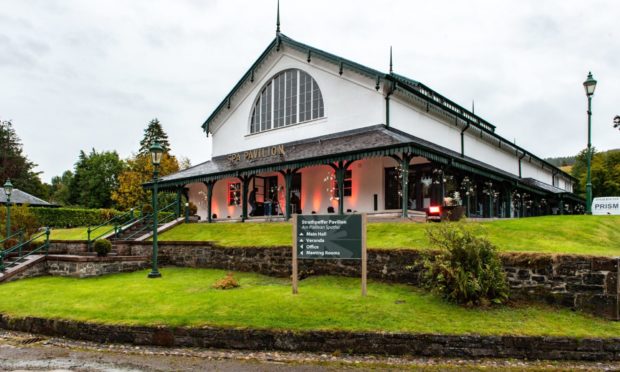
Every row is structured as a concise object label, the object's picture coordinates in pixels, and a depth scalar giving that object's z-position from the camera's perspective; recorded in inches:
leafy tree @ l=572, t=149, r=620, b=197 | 1771.7
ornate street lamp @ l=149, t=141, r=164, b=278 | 534.4
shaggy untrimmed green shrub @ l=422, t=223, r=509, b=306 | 325.7
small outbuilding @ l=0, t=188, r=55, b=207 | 1427.2
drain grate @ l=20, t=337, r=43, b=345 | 347.5
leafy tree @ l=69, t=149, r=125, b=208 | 2407.7
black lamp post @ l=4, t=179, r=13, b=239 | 714.2
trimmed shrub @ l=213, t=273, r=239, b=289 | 436.2
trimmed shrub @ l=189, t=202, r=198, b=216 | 1077.1
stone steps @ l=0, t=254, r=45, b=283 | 559.4
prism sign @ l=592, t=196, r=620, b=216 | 701.9
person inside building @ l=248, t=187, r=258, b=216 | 965.5
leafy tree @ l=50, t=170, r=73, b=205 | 2657.5
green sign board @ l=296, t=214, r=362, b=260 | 381.7
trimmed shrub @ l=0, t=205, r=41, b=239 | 745.0
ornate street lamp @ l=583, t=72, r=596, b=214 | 610.5
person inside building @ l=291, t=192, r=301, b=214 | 917.2
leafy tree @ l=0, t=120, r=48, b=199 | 2206.0
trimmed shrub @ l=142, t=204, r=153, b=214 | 888.5
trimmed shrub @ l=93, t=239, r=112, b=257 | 599.8
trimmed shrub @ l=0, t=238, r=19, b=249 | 687.1
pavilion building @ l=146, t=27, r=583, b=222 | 763.4
